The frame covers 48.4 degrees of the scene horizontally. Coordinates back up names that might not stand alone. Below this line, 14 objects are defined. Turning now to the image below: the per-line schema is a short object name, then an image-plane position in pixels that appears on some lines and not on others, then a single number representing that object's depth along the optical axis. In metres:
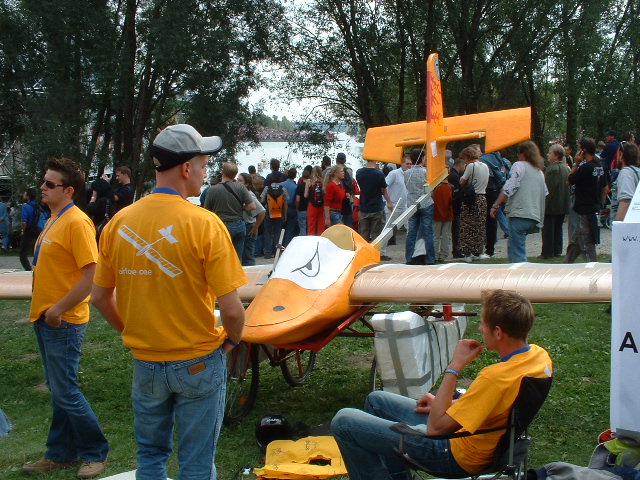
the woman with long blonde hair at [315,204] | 12.85
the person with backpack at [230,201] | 9.47
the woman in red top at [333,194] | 12.45
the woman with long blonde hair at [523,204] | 8.58
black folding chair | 3.04
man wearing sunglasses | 4.19
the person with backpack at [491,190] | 12.16
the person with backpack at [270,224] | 14.32
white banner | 2.87
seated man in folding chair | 3.04
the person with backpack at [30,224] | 12.50
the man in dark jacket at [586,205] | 9.21
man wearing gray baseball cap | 2.88
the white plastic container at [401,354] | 5.09
